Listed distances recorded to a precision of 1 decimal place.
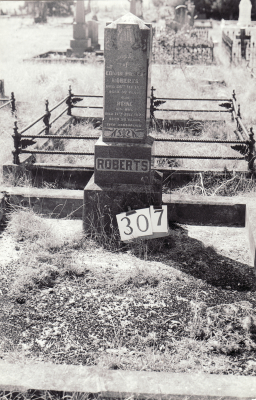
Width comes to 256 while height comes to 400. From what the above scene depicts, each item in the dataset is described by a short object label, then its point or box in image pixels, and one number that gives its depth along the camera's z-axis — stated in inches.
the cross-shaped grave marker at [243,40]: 728.3
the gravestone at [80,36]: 877.8
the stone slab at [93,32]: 922.6
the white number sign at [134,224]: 202.7
